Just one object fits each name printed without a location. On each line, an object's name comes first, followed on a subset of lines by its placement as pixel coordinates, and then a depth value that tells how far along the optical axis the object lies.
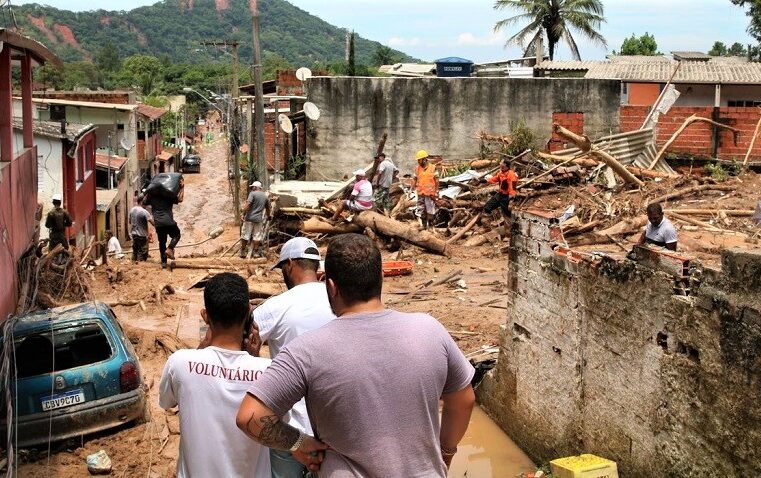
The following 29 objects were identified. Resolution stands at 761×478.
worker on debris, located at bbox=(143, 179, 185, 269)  16.30
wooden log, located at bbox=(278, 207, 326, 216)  18.49
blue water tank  27.41
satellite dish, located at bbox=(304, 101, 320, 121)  22.59
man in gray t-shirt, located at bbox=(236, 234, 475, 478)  2.99
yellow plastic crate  7.80
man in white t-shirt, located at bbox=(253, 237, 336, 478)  4.29
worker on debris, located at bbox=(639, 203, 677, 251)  9.00
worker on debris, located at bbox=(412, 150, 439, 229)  17.83
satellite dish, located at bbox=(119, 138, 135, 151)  39.23
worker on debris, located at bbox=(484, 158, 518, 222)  17.06
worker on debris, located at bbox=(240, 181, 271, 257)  17.38
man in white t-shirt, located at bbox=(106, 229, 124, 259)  23.67
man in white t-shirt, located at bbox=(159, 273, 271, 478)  3.66
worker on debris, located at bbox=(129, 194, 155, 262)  17.31
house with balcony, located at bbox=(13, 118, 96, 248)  24.00
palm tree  46.78
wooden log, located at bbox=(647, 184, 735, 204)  14.91
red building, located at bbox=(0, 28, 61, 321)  9.81
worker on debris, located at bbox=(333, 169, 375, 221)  17.34
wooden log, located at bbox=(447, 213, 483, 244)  18.03
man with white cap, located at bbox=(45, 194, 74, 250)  15.99
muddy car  8.16
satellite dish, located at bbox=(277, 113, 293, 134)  23.43
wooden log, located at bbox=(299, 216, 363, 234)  17.77
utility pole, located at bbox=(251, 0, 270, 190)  23.02
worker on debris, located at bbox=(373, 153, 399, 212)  19.06
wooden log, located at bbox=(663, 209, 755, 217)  12.91
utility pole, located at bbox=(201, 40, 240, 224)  33.17
